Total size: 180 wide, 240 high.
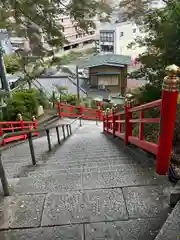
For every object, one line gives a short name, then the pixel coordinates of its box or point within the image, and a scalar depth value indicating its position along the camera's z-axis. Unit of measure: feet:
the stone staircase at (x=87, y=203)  5.02
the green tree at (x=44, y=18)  13.97
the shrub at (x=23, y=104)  29.09
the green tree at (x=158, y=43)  14.49
